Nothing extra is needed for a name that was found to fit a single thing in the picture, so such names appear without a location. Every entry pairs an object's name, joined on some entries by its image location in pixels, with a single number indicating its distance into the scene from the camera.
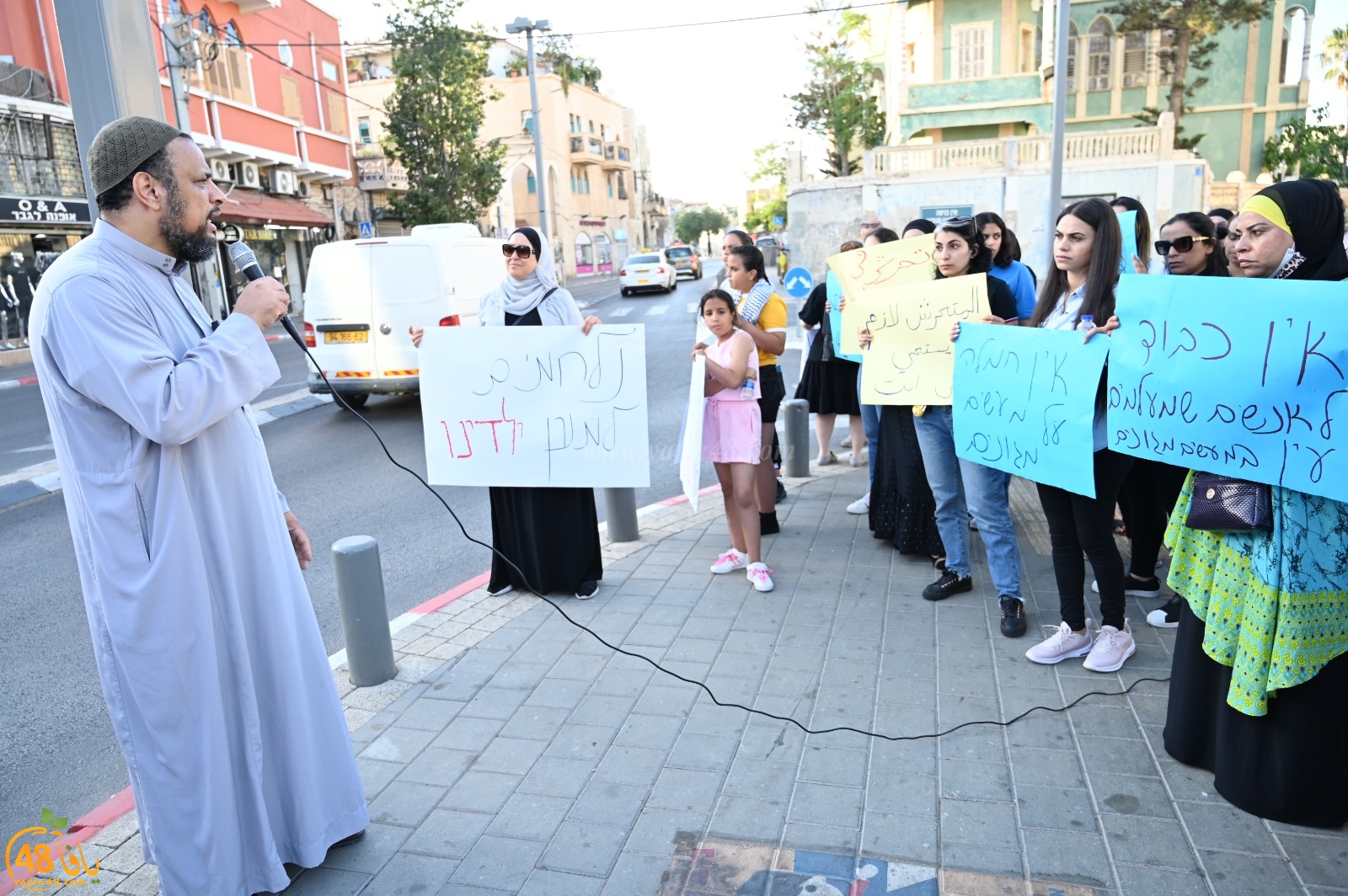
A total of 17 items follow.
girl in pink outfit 4.95
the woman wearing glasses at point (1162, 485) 4.44
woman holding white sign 4.99
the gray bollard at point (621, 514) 5.96
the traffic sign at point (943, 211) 26.69
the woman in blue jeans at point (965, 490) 4.38
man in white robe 2.30
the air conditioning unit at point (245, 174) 27.92
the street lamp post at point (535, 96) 26.42
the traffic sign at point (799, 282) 11.48
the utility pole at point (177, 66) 17.38
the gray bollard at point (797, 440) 7.52
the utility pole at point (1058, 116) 11.45
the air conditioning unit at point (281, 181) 29.91
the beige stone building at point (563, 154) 54.12
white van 11.15
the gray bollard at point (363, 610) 4.01
